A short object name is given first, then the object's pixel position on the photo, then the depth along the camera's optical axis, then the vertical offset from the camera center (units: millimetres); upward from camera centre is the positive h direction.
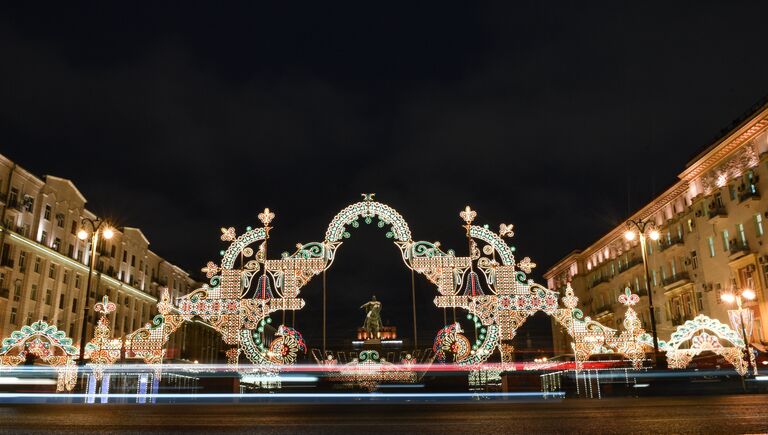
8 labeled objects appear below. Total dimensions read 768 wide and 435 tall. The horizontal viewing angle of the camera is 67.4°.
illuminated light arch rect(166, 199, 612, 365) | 24172 +3202
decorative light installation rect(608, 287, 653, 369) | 23234 +709
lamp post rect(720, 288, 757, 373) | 24244 +1962
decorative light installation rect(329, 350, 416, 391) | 24156 -418
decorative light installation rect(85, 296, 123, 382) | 23000 +702
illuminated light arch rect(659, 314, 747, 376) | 21953 +640
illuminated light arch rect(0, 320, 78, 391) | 21734 +756
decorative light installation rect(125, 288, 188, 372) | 23970 +1088
